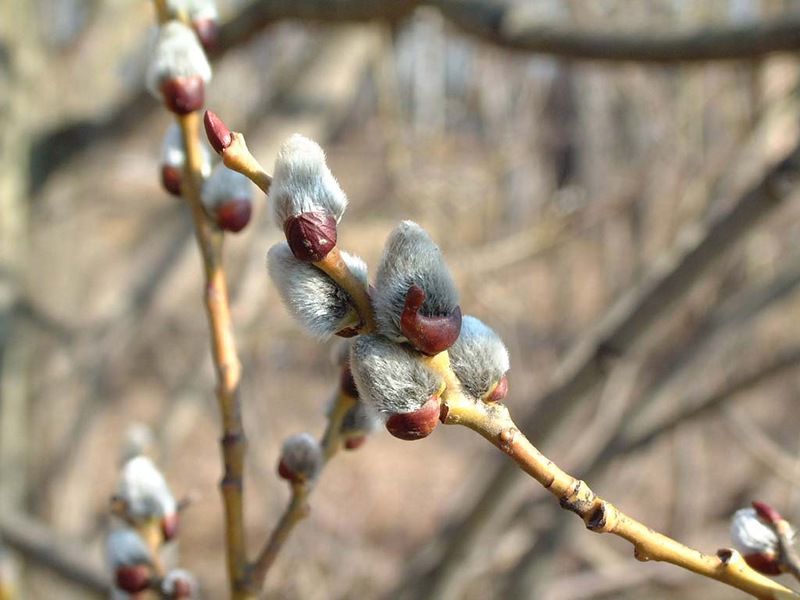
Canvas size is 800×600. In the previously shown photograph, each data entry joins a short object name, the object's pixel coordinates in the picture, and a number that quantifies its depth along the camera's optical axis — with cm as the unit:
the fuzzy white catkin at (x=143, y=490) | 22
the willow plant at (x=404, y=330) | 16
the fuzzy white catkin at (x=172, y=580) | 22
